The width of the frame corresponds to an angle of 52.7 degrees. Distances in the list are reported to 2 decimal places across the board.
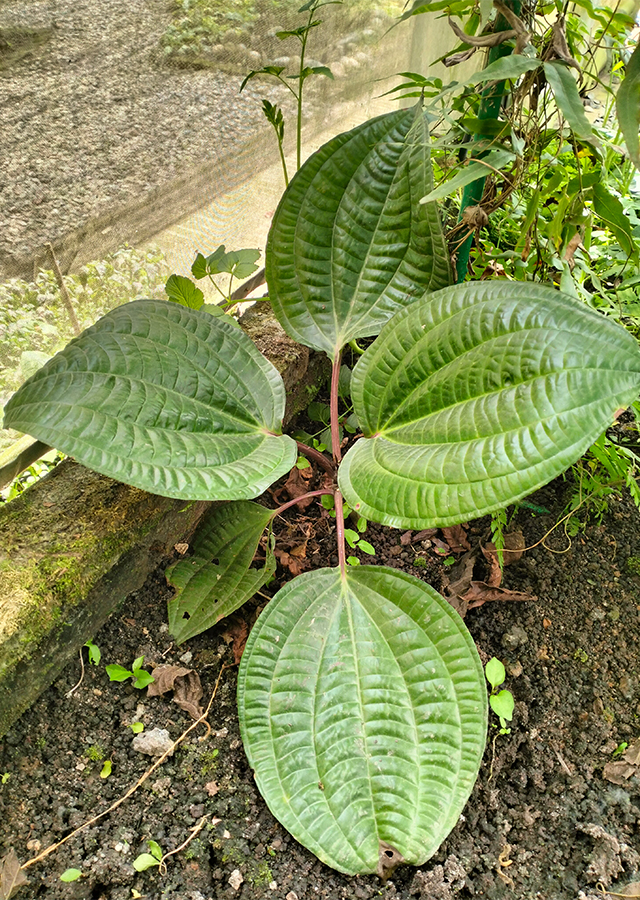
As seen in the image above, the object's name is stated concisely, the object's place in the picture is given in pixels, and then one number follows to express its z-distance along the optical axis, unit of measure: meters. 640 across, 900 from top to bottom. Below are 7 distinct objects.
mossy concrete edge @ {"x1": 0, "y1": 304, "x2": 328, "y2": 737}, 0.94
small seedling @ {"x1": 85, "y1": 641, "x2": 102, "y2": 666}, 1.04
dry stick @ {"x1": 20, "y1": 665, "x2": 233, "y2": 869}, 0.85
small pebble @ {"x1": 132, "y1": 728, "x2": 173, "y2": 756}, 0.97
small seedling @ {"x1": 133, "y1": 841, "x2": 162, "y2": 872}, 0.86
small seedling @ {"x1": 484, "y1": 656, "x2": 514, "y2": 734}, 1.04
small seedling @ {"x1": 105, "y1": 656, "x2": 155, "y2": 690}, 1.02
